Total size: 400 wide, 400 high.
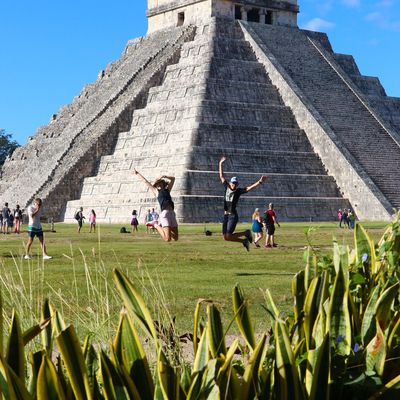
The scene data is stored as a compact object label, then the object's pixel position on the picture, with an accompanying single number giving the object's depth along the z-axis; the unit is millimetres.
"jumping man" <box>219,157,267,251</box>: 16688
